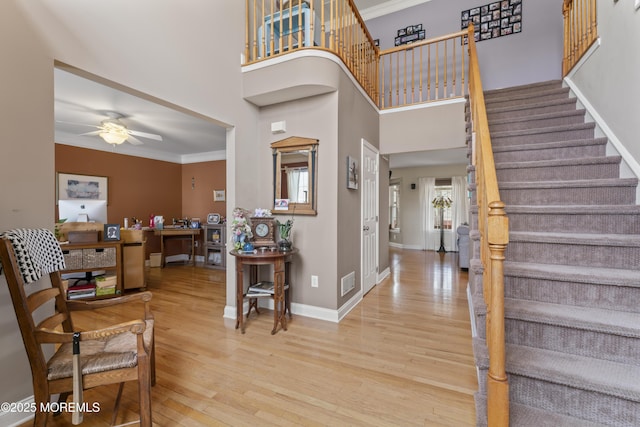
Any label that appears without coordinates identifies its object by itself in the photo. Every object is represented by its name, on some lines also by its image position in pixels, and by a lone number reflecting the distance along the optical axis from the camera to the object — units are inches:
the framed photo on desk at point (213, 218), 235.8
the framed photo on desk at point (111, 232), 148.6
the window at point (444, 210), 300.0
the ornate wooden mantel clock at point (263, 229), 113.7
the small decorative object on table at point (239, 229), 108.8
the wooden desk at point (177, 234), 228.8
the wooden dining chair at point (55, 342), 48.3
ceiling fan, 143.4
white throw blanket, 50.6
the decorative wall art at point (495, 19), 175.4
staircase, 48.0
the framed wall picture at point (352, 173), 121.6
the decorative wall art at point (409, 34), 200.6
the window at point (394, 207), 329.1
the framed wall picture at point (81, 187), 185.9
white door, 142.4
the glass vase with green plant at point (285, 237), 111.4
